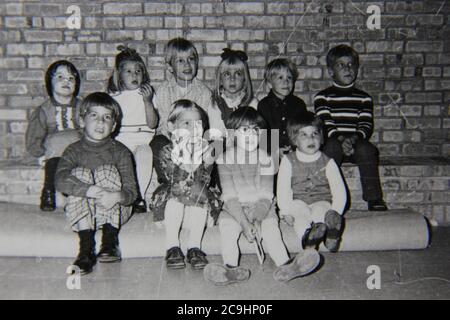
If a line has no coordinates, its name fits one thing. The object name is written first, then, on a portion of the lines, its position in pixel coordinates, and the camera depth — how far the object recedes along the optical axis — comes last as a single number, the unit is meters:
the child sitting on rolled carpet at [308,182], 2.91
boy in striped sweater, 3.45
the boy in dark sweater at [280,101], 3.55
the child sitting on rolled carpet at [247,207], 2.53
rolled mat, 2.92
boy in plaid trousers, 2.76
